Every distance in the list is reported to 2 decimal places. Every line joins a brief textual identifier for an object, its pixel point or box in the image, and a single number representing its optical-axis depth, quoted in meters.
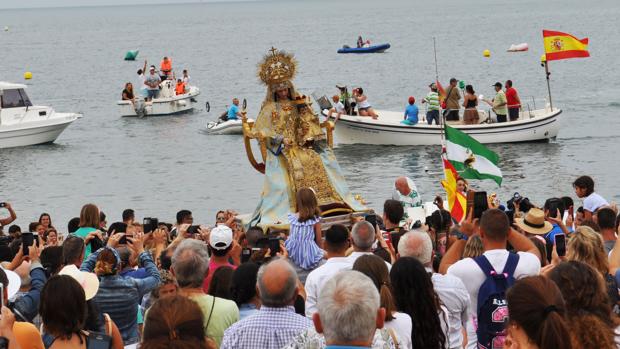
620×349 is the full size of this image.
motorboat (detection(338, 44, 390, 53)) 99.31
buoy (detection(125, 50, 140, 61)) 104.19
